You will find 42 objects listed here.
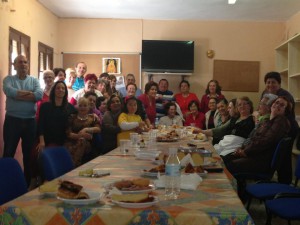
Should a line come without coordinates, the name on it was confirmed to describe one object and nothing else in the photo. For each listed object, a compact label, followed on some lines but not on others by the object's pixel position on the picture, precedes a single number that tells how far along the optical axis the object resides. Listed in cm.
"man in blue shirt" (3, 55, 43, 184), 454
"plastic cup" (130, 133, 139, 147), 338
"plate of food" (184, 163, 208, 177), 208
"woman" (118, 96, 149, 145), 460
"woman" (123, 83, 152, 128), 515
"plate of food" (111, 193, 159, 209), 147
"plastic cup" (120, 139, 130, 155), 300
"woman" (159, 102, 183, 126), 605
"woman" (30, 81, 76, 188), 420
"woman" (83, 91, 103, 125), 492
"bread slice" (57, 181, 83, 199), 154
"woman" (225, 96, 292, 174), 368
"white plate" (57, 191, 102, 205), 150
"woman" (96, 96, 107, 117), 542
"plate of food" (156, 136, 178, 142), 394
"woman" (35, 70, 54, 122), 505
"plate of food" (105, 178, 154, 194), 164
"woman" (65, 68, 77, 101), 642
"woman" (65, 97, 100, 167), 422
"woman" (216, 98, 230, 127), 566
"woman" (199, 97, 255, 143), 431
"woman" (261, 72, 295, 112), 503
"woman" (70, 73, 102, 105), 564
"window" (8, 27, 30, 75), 531
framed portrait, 780
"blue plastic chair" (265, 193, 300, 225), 242
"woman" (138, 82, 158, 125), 601
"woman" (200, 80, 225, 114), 679
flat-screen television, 765
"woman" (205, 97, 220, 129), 614
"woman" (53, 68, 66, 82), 570
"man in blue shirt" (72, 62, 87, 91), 643
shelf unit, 656
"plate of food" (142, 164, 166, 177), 208
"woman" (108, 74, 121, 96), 651
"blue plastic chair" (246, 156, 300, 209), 297
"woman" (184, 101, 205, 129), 644
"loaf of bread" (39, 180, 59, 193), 166
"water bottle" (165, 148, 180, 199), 168
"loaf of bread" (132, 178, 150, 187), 171
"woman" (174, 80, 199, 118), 698
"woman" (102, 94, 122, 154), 467
